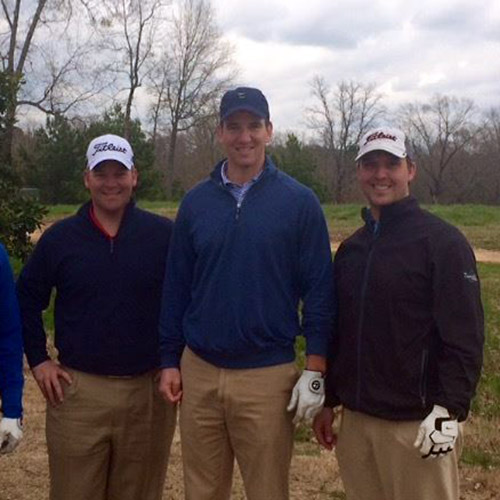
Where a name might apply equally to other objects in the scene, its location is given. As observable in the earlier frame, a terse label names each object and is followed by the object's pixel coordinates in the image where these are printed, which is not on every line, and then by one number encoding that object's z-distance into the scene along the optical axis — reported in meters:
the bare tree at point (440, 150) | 52.78
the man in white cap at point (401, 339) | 2.95
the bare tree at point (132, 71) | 37.69
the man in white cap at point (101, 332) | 3.58
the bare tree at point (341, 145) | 49.66
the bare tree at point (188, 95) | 43.28
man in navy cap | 3.28
